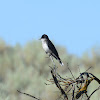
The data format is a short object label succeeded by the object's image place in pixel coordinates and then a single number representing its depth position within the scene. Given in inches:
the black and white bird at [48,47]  632.9
